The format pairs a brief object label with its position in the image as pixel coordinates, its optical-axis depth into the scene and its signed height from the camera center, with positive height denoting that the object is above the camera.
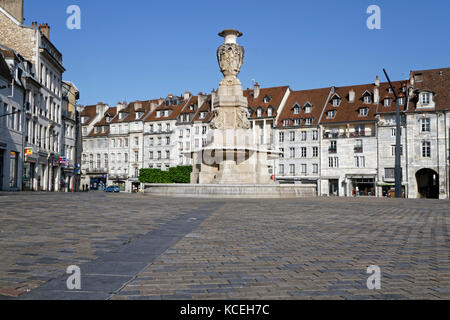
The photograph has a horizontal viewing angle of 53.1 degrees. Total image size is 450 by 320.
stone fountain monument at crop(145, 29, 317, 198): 24.94 +1.75
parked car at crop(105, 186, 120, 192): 66.20 -1.61
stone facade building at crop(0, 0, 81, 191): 40.53 +8.38
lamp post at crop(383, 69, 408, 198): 27.48 +0.85
